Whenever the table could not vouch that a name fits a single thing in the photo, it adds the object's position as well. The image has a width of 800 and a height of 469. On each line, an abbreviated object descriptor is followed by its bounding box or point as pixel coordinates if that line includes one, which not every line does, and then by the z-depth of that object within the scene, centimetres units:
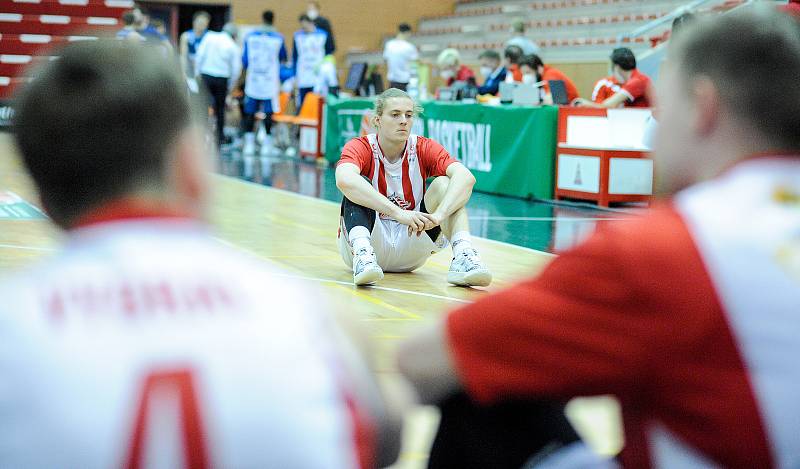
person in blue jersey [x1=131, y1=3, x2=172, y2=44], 1599
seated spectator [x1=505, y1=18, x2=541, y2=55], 1452
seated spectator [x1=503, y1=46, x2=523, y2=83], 1297
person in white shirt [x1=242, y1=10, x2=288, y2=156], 1709
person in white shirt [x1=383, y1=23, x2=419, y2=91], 1716
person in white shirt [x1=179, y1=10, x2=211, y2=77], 1731
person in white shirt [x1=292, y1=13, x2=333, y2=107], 1795
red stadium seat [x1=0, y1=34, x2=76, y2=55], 1958
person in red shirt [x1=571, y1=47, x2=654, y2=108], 1084
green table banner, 1072
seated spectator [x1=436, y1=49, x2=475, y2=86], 1527
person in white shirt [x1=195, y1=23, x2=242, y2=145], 1634
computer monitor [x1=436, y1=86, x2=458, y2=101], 1280
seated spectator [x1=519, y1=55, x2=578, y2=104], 1223
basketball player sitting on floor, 561
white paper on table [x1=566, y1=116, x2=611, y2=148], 1034
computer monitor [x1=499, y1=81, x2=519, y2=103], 1134
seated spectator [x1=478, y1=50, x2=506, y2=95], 1341
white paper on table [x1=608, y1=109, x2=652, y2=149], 1034
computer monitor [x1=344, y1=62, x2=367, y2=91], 1673
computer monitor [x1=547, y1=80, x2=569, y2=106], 1123
